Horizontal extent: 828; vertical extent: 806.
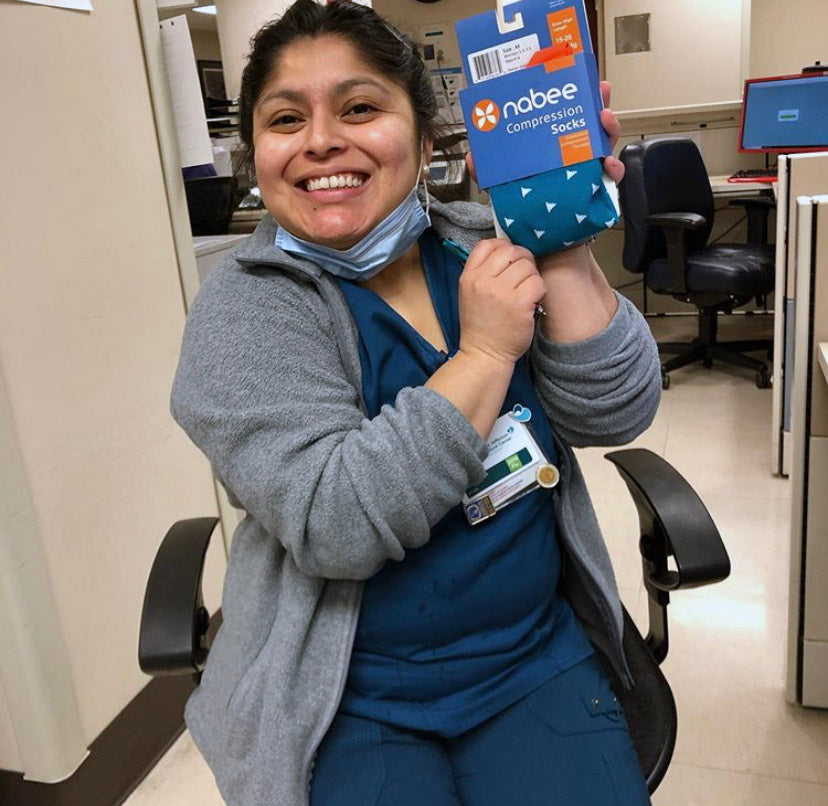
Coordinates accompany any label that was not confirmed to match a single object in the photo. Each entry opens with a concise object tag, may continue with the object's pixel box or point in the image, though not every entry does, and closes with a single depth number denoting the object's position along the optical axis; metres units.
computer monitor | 3.93
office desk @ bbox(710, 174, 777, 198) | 3.98
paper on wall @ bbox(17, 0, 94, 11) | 1.46
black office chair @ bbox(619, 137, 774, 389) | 3.58
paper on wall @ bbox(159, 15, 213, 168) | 1.75
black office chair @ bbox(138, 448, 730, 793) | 1.04
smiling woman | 0.89
